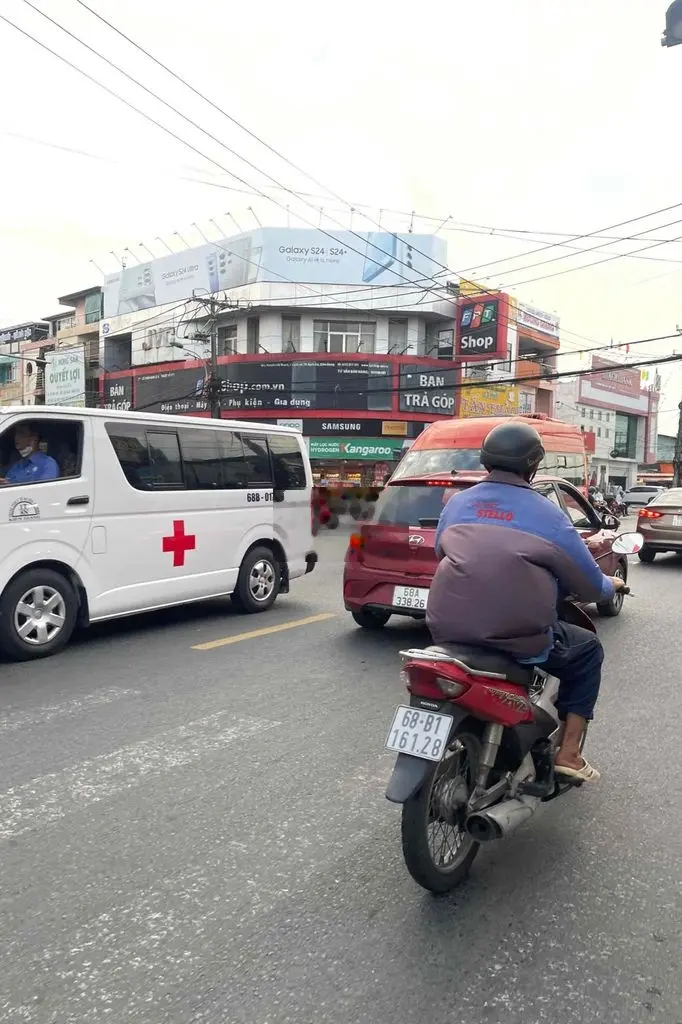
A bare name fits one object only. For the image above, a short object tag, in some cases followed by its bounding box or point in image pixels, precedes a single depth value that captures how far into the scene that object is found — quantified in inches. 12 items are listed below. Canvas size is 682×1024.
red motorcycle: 103.2
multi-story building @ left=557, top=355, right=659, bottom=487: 2410.2
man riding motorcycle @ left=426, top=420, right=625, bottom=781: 111.3
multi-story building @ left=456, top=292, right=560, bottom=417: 1498.5
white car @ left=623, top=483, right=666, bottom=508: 1664.6
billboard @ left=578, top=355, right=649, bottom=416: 2456.9
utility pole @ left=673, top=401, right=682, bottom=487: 1427.5
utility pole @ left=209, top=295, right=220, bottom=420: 1130.0
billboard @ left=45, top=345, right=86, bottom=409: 1814.7
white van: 238.7
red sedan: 253.1
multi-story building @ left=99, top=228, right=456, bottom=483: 1421.0
